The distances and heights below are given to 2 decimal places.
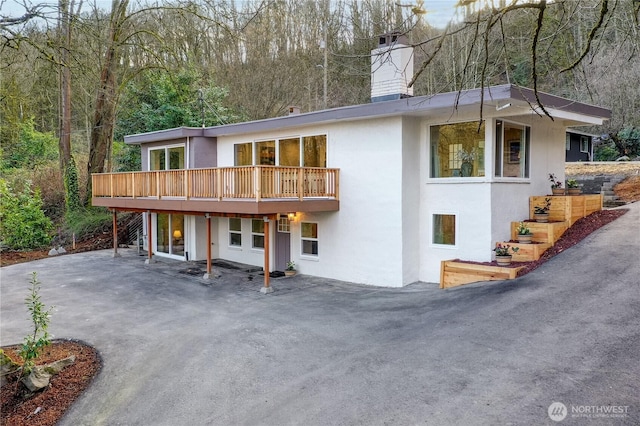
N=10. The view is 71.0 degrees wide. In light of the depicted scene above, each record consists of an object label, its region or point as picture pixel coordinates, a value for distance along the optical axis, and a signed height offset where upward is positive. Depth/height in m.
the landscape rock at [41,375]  5.90 -2.38
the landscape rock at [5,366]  5.93 -2.21
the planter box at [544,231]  10.47 -0.81
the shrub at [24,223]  18.17 -0.87
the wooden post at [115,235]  16.72 -1.27
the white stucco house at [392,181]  10.45 +0.45
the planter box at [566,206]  11.23 -0.26
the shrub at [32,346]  6.02 -1.96
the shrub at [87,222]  19.84 -0.92
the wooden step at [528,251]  10.02 -1.23
